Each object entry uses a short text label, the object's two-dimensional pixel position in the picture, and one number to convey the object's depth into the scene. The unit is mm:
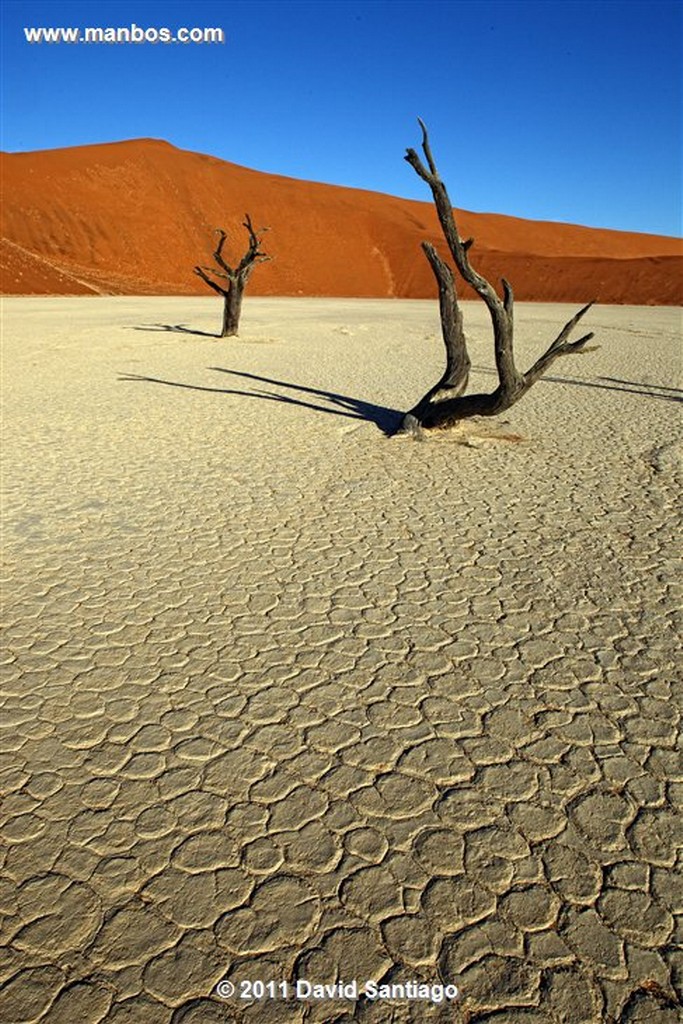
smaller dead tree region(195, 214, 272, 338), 16703
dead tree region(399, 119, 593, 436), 7391
